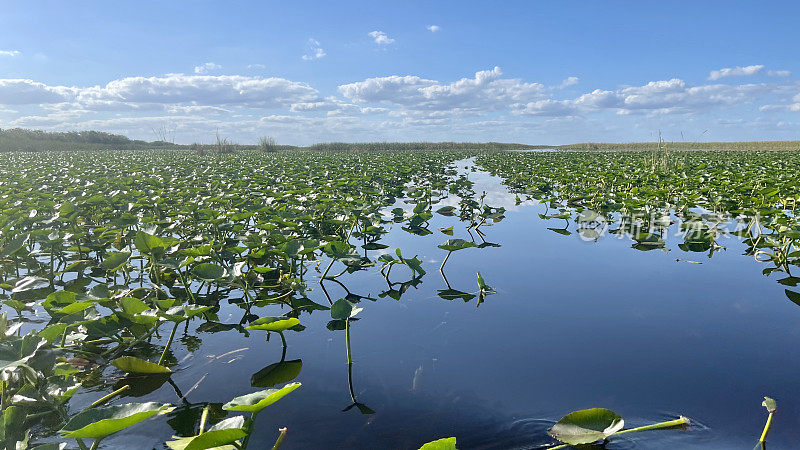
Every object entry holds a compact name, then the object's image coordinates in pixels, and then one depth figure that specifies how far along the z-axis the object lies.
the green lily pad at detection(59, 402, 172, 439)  0.99
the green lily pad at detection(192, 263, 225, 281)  2.50
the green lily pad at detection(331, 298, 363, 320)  2.09
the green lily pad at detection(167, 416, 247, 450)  0.97
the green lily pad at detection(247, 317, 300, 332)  1.75
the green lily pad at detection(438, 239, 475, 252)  3.38
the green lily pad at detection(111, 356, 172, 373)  1.94
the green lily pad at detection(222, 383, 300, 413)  1.04
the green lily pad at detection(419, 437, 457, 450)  0.92
